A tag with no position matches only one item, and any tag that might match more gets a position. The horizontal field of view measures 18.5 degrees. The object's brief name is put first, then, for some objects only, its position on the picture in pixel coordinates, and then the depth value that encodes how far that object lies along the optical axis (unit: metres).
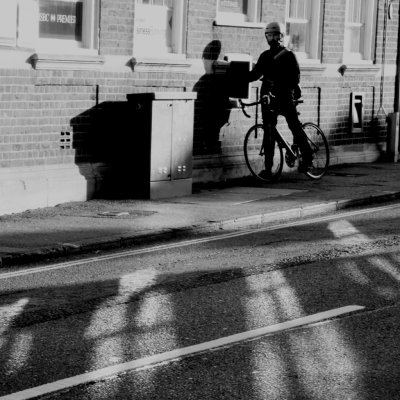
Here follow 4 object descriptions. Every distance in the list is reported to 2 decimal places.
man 16.08
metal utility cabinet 14.45
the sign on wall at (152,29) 15.33
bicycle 16.44
